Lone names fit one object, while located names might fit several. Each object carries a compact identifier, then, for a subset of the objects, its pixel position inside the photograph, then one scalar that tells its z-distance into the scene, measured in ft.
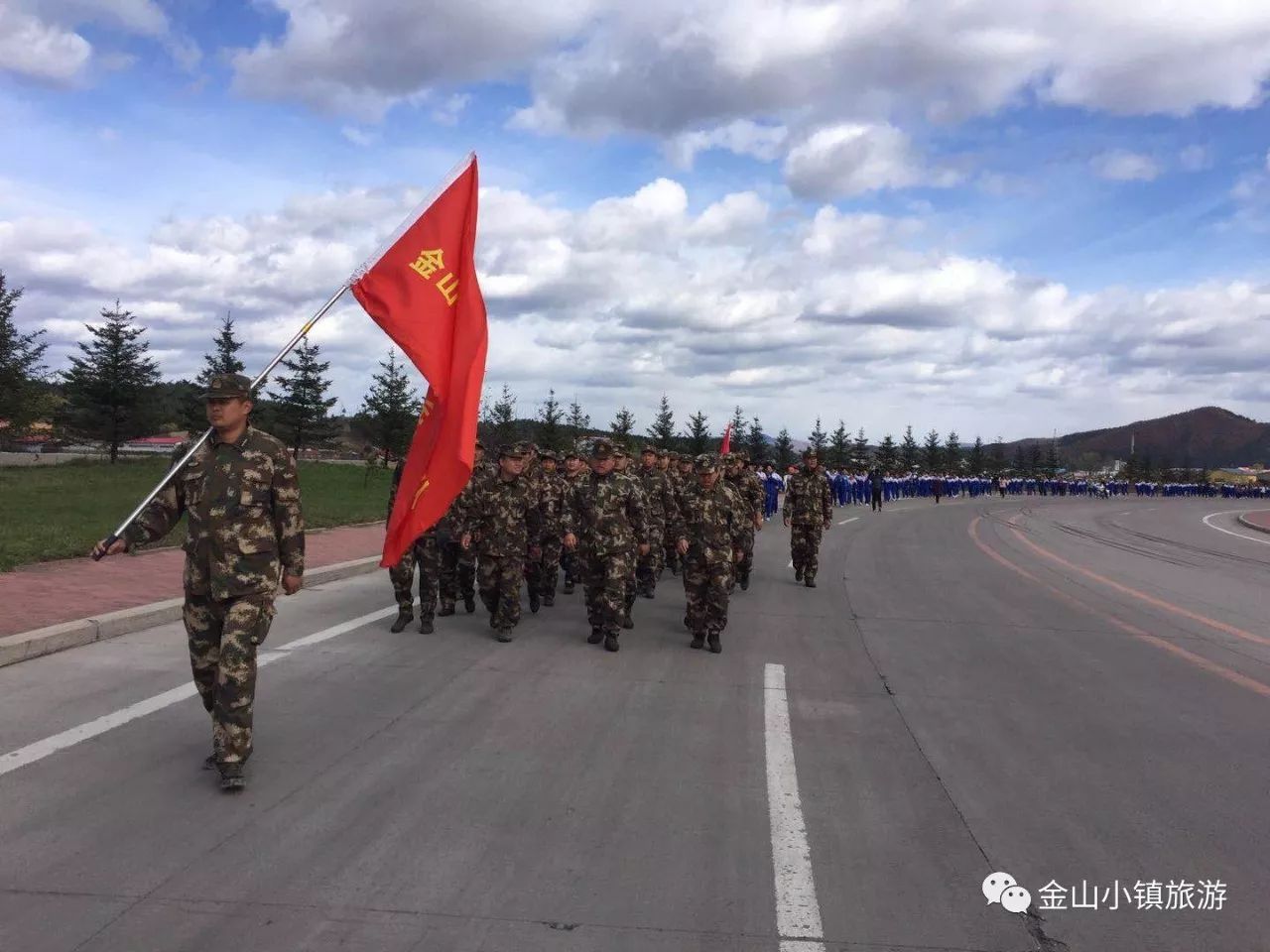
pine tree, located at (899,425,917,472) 305.08
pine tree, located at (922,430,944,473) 307.58
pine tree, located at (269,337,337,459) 124.26
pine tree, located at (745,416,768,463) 214.07
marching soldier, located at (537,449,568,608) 35.27
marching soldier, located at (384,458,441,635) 28.91
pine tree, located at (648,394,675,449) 189.98
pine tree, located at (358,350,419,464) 107.76
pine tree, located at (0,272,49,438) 88.22
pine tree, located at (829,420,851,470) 249.34
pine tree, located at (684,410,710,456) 193.30
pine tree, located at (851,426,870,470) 257.57
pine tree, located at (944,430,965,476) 309.83
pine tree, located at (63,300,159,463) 112.06
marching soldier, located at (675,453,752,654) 27.89
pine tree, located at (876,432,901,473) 284.94
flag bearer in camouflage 15.39
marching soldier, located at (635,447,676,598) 37.16
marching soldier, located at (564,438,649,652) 28.04
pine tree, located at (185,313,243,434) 124.36
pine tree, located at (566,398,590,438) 153.89
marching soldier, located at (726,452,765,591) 39.09
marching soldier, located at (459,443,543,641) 27.89
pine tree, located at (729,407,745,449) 214.90
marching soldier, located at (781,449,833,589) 42.96
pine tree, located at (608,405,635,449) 172.09
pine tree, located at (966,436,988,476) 316.81
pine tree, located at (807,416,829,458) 251.19
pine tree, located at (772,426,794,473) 226.38
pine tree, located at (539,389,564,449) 139.07
